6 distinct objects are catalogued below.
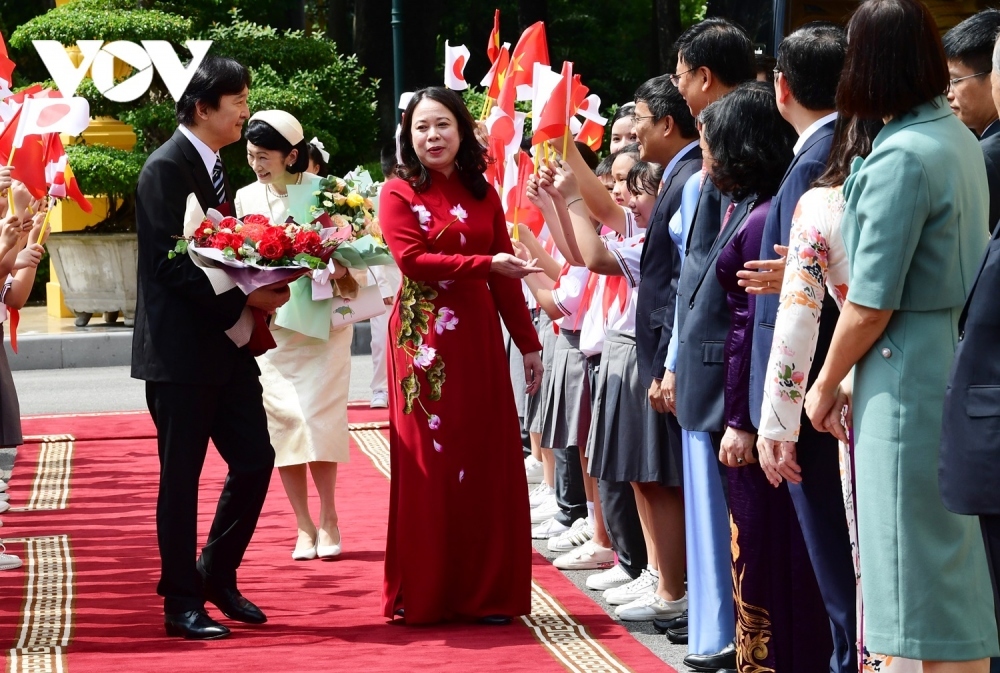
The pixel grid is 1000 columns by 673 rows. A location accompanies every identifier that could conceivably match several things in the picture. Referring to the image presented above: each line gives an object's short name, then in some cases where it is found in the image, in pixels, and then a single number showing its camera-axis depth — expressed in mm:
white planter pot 31125
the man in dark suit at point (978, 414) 5535
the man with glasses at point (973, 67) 8586
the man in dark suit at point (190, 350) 9789
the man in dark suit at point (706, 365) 8250
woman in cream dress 12656
